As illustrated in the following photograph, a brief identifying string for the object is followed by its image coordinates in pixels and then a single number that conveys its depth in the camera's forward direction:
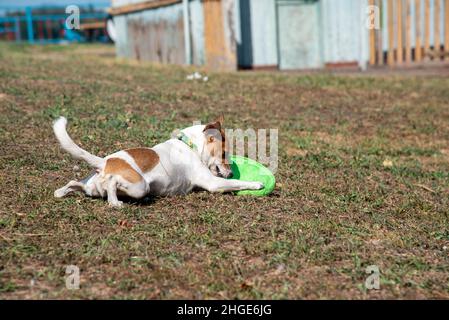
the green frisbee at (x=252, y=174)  6.42
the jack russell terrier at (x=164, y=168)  5.66
